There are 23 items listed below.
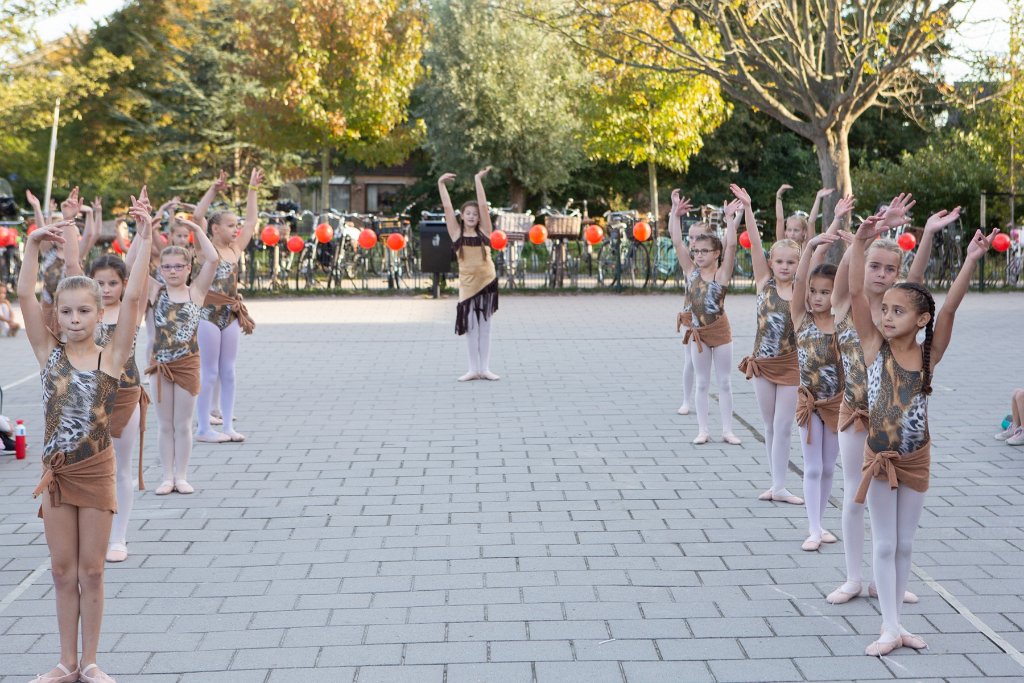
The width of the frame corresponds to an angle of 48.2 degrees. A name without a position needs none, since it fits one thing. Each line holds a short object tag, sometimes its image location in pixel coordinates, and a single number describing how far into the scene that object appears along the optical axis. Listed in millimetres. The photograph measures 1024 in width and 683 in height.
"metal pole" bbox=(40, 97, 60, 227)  29475
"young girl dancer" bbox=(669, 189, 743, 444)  8031
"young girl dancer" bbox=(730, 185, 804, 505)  6270
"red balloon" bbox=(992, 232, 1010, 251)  20484
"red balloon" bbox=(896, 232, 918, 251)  16878
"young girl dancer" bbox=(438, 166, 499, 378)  11328
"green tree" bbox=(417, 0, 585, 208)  32406
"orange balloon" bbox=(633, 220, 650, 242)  20359
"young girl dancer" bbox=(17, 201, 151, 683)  4070
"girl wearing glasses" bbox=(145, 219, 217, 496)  6621
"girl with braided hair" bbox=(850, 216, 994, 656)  4316
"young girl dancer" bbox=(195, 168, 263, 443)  8375
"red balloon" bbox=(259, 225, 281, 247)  19891
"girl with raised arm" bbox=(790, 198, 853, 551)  5586
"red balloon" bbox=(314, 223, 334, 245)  20516
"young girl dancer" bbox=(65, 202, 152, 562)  5512
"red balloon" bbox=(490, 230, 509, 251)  19047
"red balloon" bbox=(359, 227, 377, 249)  19875
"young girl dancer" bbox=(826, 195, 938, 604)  4773
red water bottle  7828
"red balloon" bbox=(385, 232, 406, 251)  20406
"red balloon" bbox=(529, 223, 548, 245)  20203
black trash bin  19156
